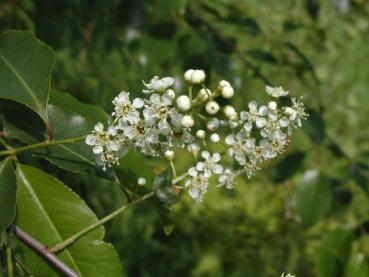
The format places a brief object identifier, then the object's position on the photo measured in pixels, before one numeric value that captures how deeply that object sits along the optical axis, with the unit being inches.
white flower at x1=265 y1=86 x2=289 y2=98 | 10.6
